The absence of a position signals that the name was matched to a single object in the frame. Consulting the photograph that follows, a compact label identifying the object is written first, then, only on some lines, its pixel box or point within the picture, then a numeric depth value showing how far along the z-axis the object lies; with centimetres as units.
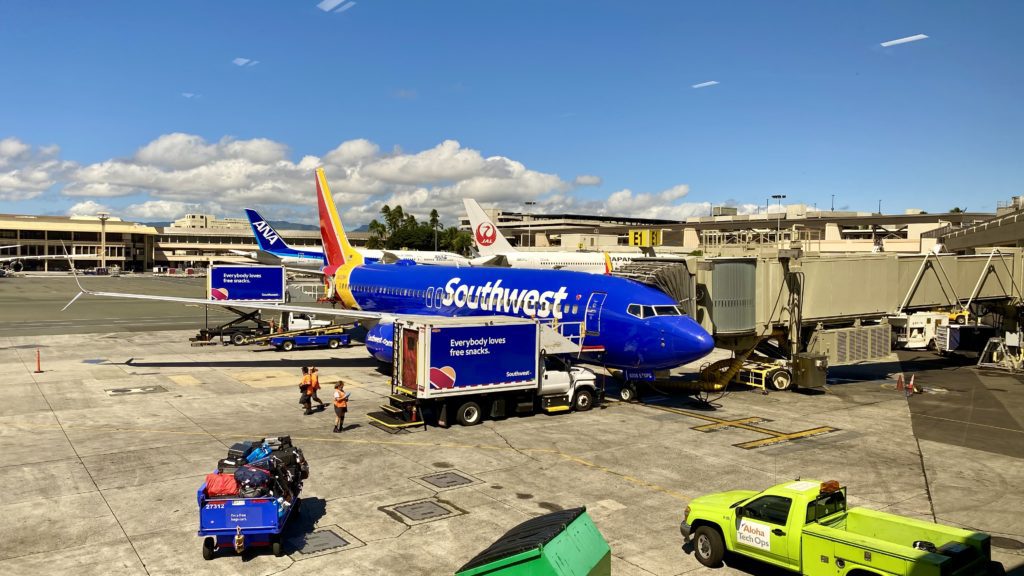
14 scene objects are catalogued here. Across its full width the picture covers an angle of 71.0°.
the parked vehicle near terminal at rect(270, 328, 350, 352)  4396
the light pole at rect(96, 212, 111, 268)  16800
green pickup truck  1116
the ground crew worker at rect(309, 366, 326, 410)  2616
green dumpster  896
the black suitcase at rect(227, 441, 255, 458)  1488
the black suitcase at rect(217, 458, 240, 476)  1438
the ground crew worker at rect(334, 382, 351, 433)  2311
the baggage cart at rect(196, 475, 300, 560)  1358
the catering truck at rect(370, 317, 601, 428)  2375
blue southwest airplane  2677
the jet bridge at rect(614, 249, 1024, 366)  3086
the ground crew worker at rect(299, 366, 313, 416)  2608
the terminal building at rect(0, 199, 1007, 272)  7031
